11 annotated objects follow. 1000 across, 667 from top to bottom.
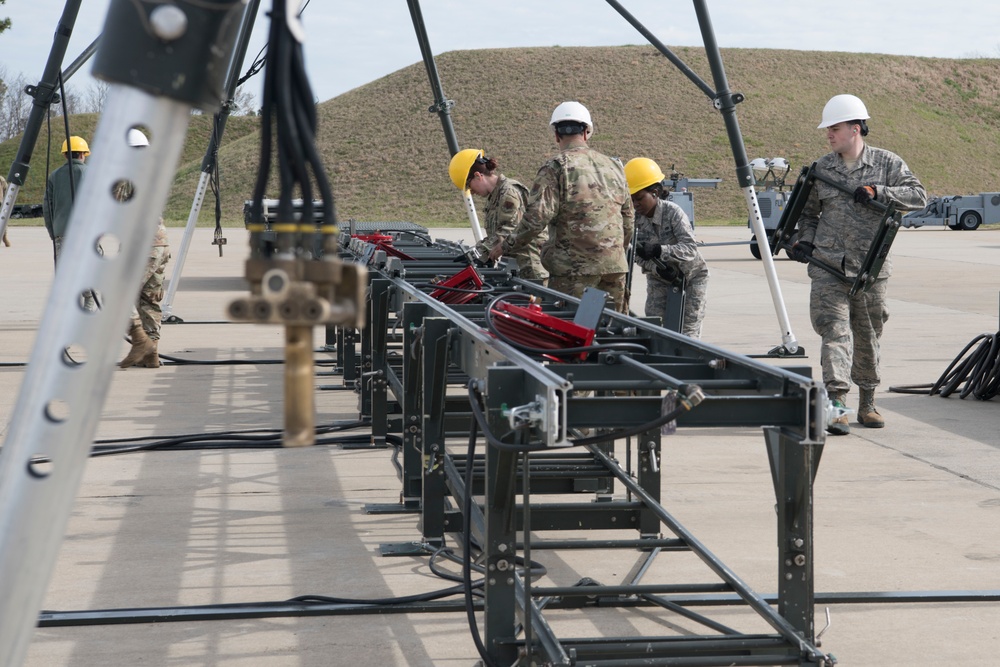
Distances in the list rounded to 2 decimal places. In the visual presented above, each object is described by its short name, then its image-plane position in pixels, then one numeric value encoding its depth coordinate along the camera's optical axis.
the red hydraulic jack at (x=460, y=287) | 5.98
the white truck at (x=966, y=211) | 39.72
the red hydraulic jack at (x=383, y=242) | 8.35
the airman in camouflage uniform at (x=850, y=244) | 7.62
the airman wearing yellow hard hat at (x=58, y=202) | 10.27
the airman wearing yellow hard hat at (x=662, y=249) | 8.76
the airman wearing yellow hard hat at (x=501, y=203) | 8.70
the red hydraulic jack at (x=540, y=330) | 3.98
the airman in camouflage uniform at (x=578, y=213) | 7.64
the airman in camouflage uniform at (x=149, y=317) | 10.41
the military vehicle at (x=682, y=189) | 28.61
